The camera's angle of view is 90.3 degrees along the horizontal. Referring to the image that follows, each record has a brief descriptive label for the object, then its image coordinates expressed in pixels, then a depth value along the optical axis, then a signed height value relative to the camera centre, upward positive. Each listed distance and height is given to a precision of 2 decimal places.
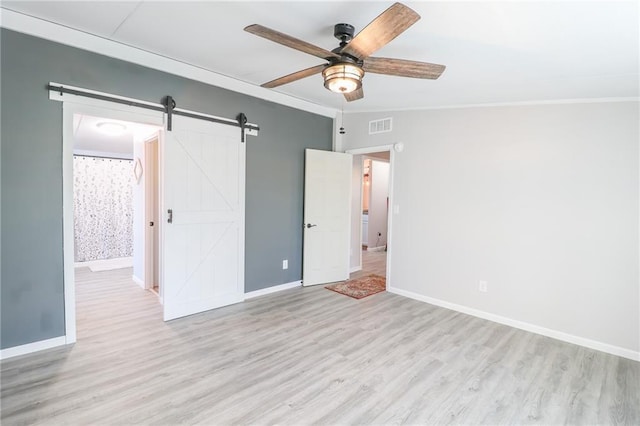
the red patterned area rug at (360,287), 4.44 -1.26
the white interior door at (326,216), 4.68 -0.22
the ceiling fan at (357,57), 1.75 +0.95
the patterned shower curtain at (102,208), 5.89 -0.17
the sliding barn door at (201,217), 3.40 -0.19
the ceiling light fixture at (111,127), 4.14 +0.98
